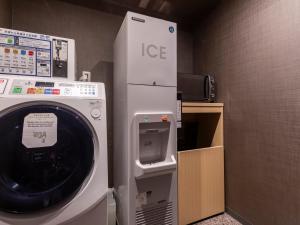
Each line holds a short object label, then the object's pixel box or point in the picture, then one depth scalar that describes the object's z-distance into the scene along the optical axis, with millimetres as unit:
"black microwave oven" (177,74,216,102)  1539
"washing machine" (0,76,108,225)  689
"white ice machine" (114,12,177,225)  1056
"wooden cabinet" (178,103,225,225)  1340
